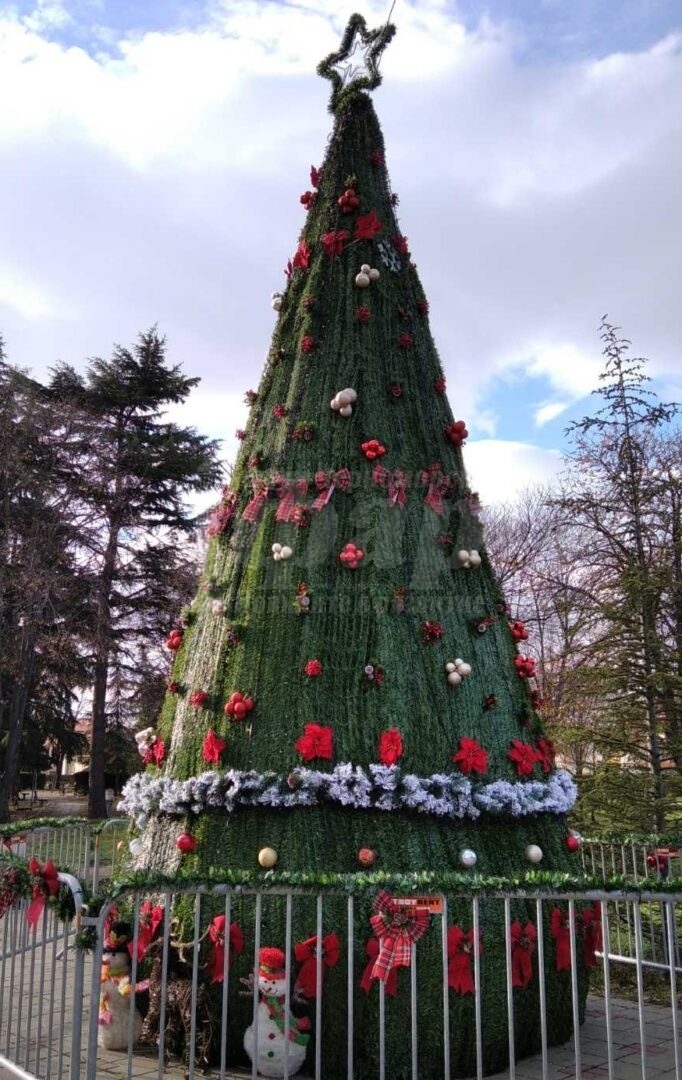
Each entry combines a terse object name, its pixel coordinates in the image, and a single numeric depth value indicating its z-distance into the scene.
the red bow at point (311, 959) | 4.47
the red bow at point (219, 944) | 4.58
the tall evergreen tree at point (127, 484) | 22.22
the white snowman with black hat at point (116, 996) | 4.90
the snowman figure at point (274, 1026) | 4.48
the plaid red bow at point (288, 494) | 5.70
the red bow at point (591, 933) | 5.37
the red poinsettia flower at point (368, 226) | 6.40
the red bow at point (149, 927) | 4.94
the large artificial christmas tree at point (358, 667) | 4.80
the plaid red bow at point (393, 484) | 5.70
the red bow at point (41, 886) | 4.31
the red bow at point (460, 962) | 4.52
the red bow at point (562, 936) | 5.04
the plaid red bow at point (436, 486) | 5.84
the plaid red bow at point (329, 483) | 5.66
